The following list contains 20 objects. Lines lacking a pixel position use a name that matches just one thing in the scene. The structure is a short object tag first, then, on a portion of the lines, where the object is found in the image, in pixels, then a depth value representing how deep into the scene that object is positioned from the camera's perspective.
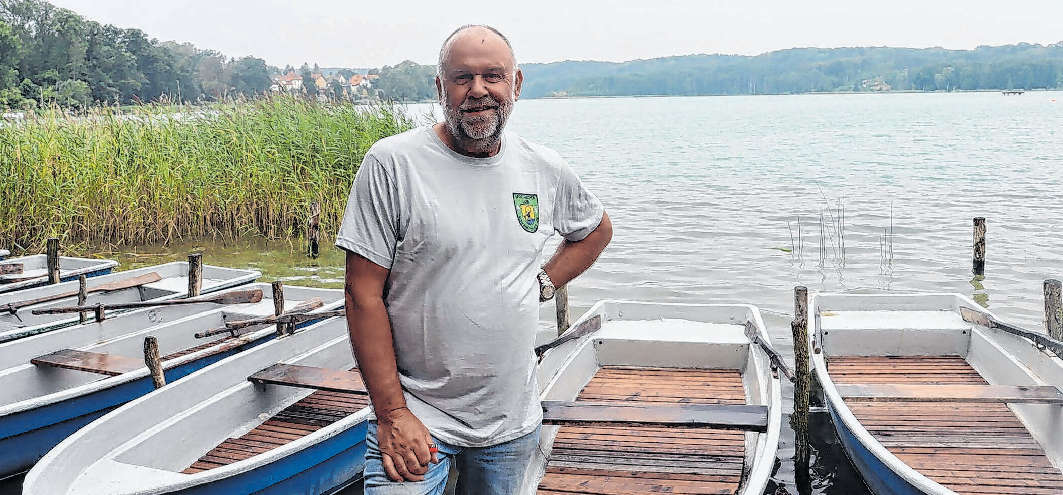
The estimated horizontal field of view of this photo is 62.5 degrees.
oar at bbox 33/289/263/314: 7.47
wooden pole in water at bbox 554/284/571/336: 8.56
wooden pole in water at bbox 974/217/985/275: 12.23
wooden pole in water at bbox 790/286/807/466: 6.38
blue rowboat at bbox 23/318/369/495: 4.62
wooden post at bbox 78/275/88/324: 8.06
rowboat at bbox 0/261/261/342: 8.12
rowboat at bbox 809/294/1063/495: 5.11
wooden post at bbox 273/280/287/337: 7.57
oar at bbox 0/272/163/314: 7.80
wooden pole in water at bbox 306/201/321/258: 13.31
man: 2.29
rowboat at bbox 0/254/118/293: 9.54
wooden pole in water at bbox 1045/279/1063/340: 6.98
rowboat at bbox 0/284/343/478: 5.74
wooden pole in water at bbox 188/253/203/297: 8.56
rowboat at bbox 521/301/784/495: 4.82
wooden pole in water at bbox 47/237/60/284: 9.34
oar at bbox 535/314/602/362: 6.46
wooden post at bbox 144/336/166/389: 6.00
